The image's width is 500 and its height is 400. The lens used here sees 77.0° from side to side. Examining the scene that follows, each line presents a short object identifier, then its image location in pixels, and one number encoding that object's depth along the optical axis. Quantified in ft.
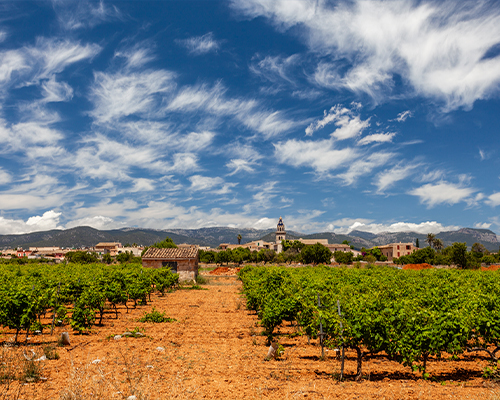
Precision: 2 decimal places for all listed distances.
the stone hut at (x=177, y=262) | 130.82
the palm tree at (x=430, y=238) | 455.05
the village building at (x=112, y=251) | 604.33
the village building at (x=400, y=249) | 450.54
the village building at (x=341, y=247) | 566.93
